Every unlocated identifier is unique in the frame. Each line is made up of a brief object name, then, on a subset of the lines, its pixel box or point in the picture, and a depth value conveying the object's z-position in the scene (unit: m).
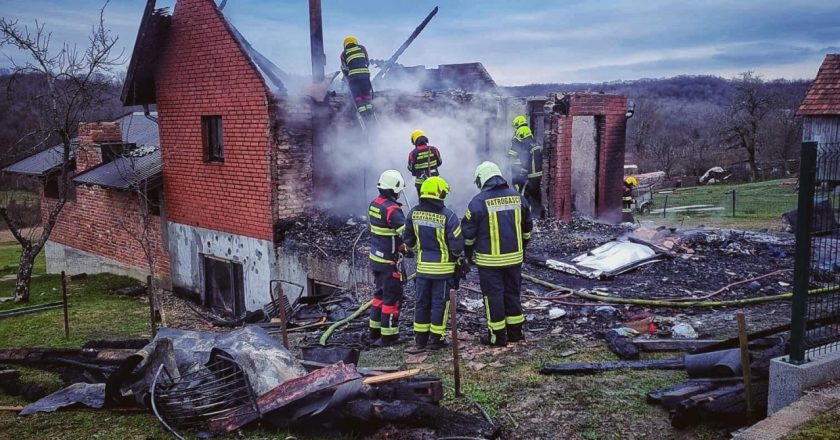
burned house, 11.06
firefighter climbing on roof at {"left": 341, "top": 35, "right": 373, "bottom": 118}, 10.67
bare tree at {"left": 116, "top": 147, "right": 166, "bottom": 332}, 13.30
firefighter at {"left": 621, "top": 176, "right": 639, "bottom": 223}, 15.50
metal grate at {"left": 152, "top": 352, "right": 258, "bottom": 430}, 4.86
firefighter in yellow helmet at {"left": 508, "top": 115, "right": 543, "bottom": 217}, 11.75
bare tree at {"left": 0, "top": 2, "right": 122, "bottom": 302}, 13.06
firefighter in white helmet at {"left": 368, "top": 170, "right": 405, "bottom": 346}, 6.87
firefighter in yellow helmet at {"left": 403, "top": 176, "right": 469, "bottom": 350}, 6.36
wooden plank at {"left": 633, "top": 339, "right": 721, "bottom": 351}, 5.98
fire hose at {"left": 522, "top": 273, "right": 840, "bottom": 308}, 7.31
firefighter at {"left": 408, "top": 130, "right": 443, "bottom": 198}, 10.09
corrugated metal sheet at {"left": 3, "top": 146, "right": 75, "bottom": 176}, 17.03
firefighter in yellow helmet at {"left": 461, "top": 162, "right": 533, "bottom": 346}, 6.24
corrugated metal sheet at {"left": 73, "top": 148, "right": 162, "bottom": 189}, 12.95
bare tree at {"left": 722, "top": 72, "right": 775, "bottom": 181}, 38.23
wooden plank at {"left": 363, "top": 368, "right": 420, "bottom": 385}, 4.97
